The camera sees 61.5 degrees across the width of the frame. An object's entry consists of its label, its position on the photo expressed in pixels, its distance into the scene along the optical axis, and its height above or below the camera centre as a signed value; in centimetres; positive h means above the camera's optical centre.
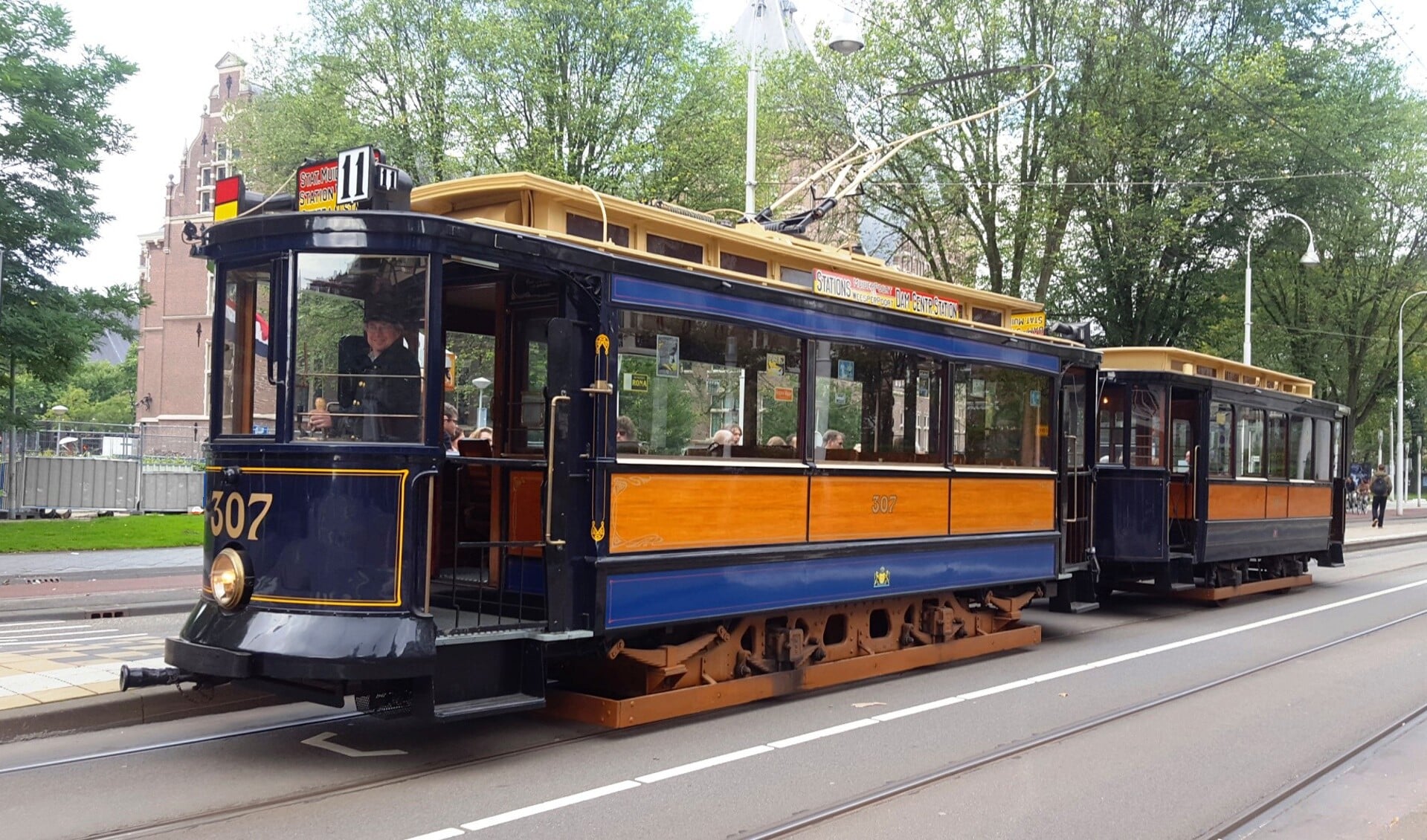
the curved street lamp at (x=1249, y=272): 2700 +432
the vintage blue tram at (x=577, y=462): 630 -7
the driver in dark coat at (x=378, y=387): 634 +32
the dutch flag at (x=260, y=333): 661 +61
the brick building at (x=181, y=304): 5906 +696
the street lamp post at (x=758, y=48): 1593 +550
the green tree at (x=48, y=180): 1833 +413
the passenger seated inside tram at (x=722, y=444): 798 +6
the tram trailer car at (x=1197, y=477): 1455 -19
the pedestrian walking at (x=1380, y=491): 3528 -74
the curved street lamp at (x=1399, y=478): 4740 -47
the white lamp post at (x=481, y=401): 800 +32
